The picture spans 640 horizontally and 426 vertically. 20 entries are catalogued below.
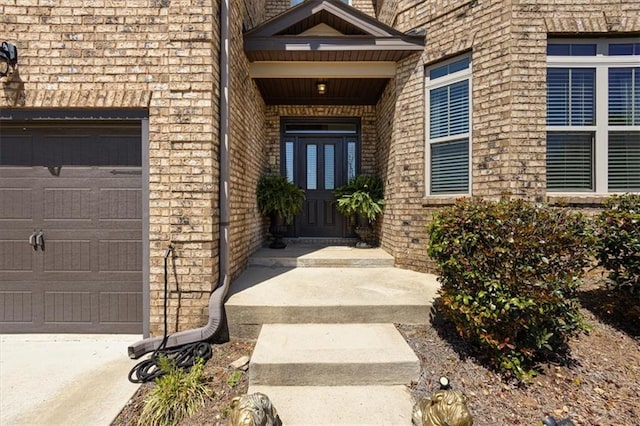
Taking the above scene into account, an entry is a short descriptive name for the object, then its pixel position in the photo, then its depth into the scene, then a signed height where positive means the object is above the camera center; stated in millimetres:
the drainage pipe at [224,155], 3178 +667
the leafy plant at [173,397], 2035 -1438
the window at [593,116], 3590 +1260
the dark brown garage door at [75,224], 3172 -124
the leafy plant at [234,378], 2369 -1442
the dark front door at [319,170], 6254 +970
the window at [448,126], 3932 +1272
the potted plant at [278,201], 5230 +222
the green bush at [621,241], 2812 -297
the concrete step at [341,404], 1984 -1474
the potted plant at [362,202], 5113 +194
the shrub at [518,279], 2336 -578
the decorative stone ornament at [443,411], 1834 -1346
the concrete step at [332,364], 2309 -1262
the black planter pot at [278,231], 5332 -369
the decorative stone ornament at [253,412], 1758 -1303
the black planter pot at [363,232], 5430 -381
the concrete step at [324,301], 2949 -976
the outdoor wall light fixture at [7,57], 2844 +1622
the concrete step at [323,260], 4430 -761
